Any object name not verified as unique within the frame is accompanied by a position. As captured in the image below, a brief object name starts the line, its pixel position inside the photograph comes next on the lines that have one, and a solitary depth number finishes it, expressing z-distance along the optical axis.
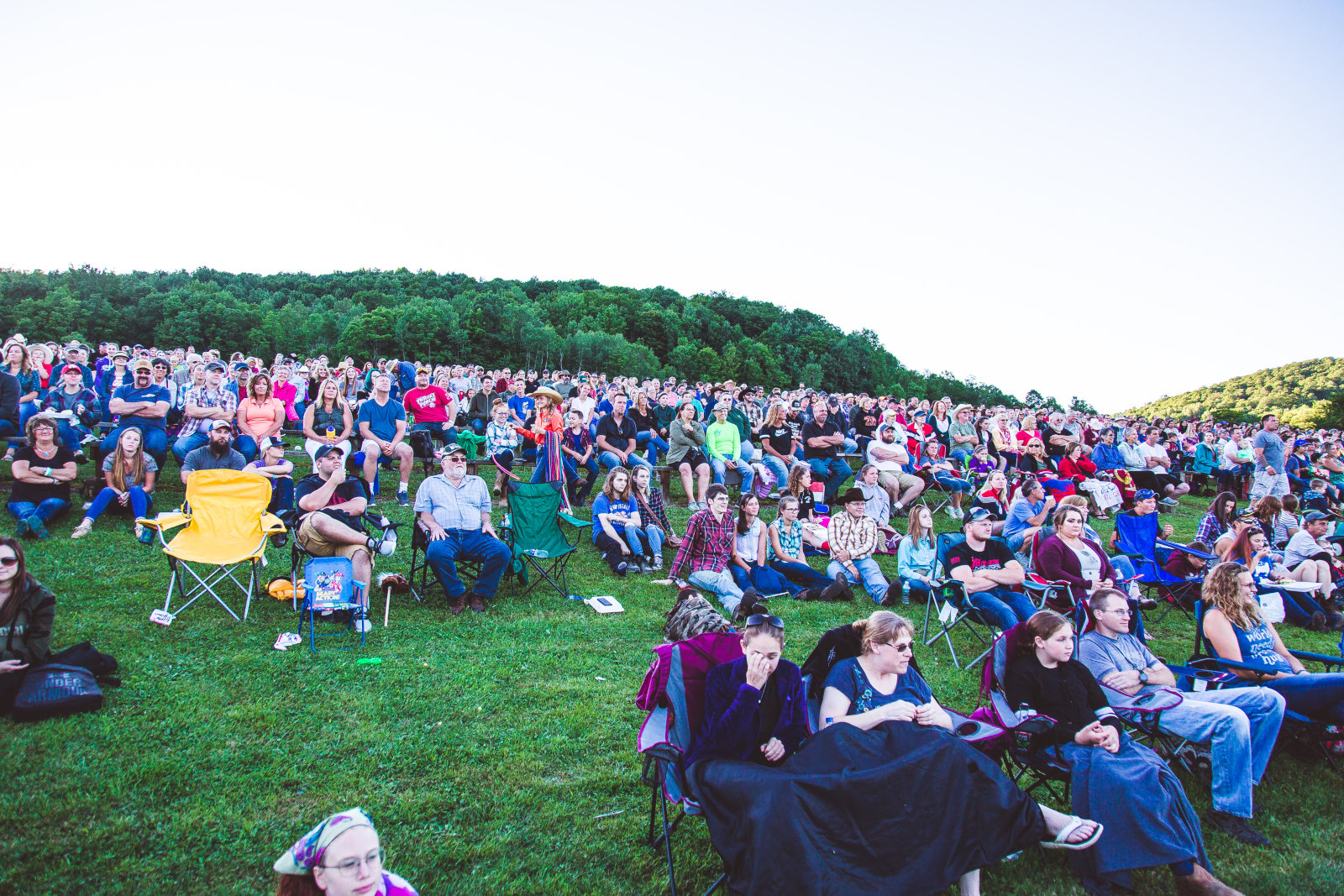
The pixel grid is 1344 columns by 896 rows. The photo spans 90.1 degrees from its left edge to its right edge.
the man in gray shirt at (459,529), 5.50
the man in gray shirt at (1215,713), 3.20
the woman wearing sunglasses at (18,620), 3.28
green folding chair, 6.32
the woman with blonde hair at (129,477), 6.70
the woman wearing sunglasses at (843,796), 2.37
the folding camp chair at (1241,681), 3.65
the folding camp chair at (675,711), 2.76
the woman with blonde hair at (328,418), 8.31
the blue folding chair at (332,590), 4.64
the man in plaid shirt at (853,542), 6.93
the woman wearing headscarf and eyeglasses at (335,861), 1.75
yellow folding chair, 5.00
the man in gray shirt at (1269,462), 10.16
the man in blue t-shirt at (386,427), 8.50
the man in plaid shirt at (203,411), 7.79
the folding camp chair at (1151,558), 6.60
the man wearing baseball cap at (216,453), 6.62
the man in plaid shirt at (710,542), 6.51
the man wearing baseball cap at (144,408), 7.39
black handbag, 3.23
